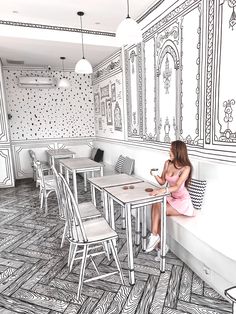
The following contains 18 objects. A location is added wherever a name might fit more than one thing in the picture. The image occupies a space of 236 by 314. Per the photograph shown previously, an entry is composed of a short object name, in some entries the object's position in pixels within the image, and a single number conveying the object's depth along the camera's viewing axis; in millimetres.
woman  2340
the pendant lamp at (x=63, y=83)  5082
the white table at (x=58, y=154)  5223
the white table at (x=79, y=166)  3559
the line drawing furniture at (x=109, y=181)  2527
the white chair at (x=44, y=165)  5105
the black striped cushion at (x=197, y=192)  2484
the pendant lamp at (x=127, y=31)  2219
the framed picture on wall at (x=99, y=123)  6226
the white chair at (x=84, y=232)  1892
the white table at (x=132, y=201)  1967
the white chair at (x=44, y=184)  3770
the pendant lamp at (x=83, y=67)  3416
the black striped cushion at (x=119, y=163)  4430
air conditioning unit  5852
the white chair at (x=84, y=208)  2184
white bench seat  1731
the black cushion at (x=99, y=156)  5887
